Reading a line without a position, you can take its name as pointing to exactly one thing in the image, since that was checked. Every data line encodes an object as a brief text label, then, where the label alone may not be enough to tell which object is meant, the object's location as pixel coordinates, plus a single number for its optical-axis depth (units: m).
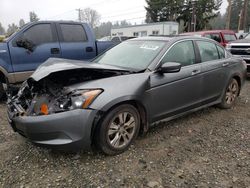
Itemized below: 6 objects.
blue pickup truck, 4.15
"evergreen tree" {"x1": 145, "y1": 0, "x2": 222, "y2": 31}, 26.19
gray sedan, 2.18
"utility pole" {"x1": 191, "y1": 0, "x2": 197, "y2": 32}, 25.42
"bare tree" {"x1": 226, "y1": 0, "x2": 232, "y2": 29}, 21.71
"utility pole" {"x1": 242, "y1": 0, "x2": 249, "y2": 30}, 21.96
